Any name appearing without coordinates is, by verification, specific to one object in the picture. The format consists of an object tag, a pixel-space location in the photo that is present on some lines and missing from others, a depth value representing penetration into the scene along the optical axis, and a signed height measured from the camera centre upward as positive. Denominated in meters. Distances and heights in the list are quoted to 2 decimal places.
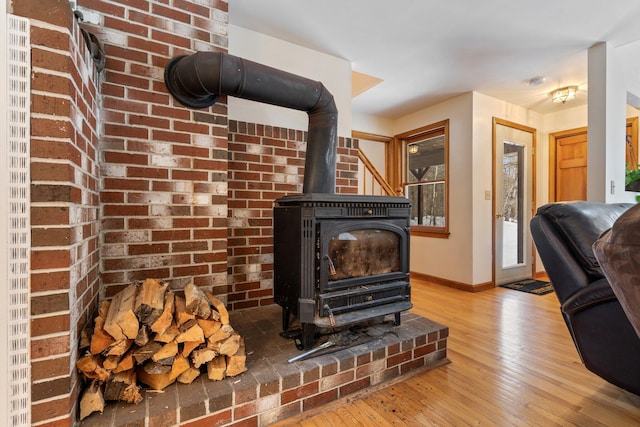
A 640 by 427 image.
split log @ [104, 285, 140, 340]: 1.10 -0.40
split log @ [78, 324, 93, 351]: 1.10 -0.46
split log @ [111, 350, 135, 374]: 1.14 -0.57
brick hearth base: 1.12 -0.71
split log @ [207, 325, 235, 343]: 1.27 -0.51
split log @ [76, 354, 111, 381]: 1.07 -0.55
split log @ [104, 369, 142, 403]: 1.13 -0.66
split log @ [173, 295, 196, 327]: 1.23 -0.42
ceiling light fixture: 3.23 +1.30
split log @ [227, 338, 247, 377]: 1.29 -0.64
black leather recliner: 1.24 -0.33
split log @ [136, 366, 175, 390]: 1.21 -0.66
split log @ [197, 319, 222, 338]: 1.27 -0.47
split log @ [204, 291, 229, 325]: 1.31 -0.42
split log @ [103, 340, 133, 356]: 1.10 -0.50
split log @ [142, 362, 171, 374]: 1.19 -0.61
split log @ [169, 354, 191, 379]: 1.22 -0.61
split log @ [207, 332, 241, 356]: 1.28 -0.56
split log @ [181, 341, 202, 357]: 1.24 -0.54
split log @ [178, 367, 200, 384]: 1.25 -0.67
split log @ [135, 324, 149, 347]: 1.16 -0.47
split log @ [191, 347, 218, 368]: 1.25 -0.59
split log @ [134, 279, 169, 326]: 1.18 -0.36
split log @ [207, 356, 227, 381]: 1.27 -0.65
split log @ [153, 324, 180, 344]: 1.18 -0.48
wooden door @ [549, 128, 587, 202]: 3.85 +0.64
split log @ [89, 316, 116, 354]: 1.09 -0.47
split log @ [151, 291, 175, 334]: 1.17 -0.42
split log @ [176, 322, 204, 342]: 1.21 -0.49
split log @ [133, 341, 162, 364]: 1.17 -0.53
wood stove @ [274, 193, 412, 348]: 1.54 -0.25
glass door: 3.71 +0.15
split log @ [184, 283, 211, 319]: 1.27 -0.39
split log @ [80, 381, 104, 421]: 1.06 -0.66
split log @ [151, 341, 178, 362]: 1.18 -0.54
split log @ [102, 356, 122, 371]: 1.11 -0.55
